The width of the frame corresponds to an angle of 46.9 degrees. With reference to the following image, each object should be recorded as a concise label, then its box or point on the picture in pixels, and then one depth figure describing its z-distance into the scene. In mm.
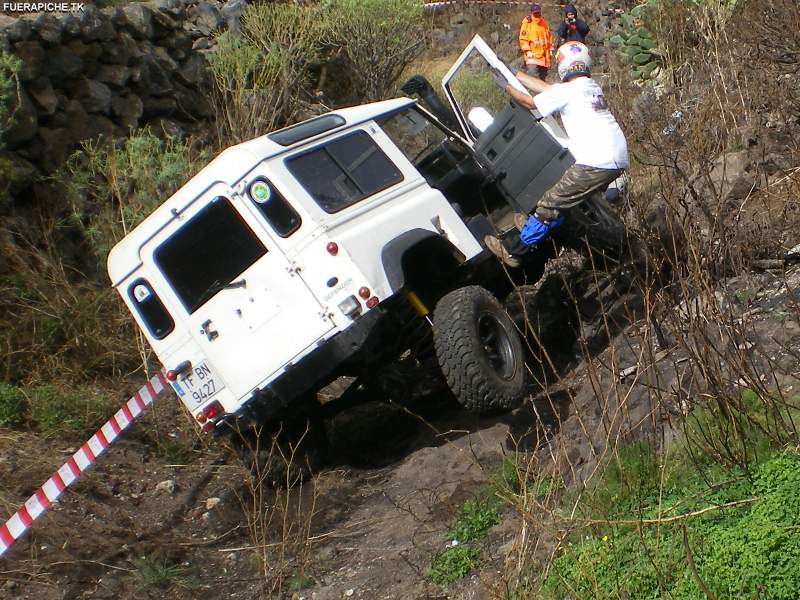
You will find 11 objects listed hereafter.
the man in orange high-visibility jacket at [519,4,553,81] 12711
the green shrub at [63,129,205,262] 8359
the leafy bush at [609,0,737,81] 11015
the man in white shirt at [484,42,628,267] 6000
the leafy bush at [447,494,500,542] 4664
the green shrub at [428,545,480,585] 4355
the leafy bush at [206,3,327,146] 10781
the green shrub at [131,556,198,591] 5121
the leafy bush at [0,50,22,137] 8164
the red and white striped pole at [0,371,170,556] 5203
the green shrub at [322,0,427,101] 13039
